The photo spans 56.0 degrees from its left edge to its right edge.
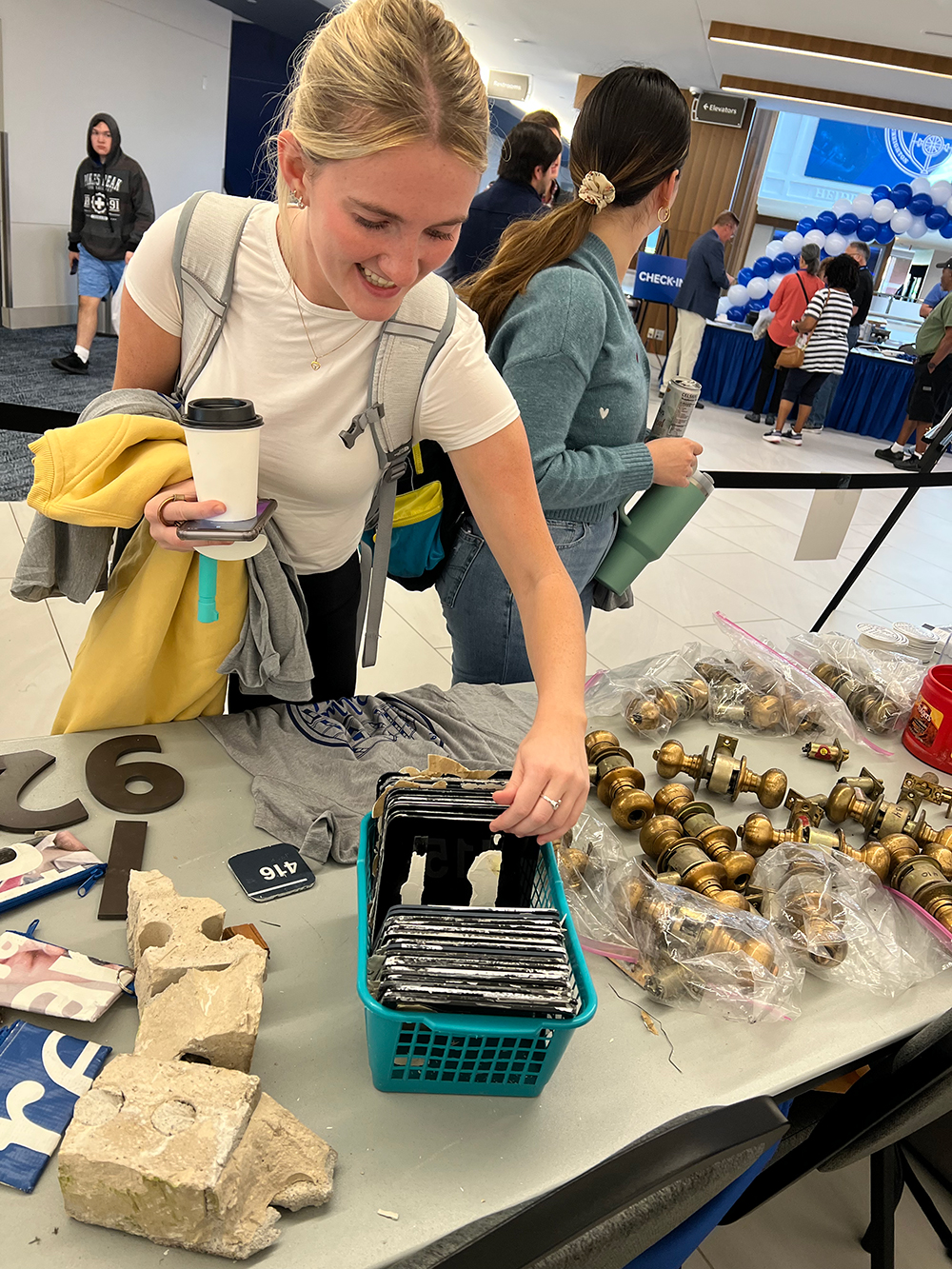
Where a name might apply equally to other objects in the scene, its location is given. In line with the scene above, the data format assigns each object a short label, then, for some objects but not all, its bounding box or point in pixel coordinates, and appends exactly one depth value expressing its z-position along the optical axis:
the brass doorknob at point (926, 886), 1.32
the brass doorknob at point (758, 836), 1.38
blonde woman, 1.00
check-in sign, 10.16
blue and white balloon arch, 11.05
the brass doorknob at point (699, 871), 1.21
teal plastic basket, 0.84
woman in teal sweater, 1.63
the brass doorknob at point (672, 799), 1.43
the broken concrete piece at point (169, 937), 0.93
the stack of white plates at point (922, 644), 2.30
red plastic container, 1.76
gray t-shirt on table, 1.27
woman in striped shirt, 8.66
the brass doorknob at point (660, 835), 1.31
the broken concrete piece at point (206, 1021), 0.86
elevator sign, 11.87
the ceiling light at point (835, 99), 10.87
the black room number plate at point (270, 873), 1.15
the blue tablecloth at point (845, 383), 9.93
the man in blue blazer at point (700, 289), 8.96
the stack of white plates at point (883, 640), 2.29
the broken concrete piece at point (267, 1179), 0.75
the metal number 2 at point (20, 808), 1.18
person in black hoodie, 6.96
